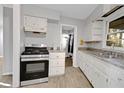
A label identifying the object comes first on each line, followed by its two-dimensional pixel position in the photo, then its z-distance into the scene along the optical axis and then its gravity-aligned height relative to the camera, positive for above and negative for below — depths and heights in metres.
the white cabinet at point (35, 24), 2.10 +0.63
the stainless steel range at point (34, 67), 1.71 -0.62
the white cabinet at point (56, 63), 2.30 -0.67
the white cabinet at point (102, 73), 1.00 -0.55
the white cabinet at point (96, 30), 2.49 +0.52
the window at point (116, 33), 1.76 +0.32
